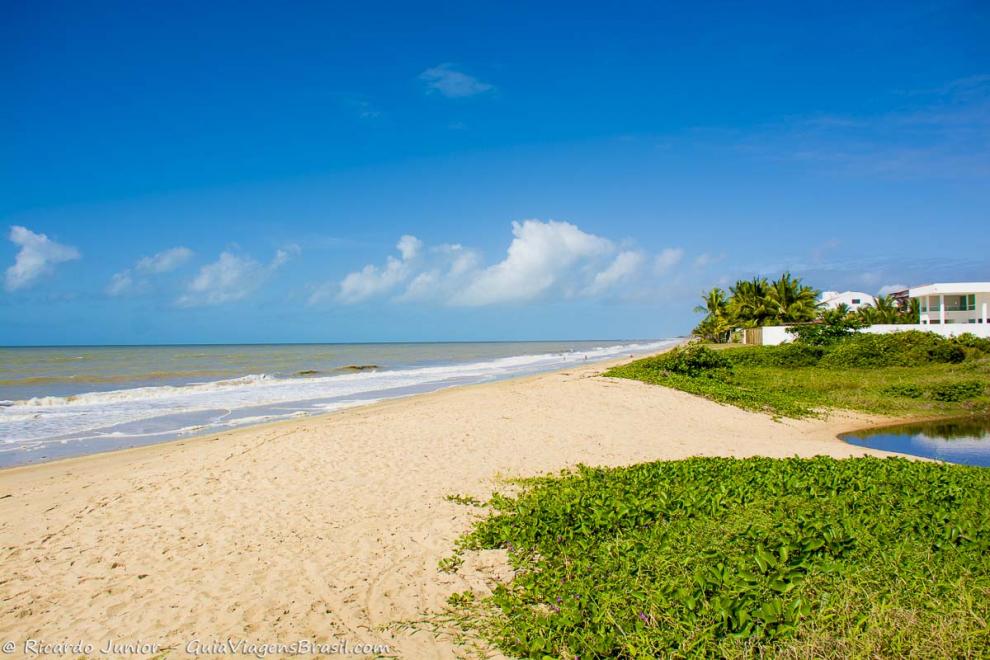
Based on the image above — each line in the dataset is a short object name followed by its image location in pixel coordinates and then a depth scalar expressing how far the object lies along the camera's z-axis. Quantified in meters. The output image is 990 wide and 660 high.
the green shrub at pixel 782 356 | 29.08
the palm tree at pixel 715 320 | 46.84
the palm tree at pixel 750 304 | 43.41
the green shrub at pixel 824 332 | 31.56
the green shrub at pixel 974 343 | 29.09
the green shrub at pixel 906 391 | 20.88
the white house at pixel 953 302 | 41.56
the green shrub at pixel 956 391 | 20.31
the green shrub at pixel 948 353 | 28.66
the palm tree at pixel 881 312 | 46.50
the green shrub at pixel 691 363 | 23.80
